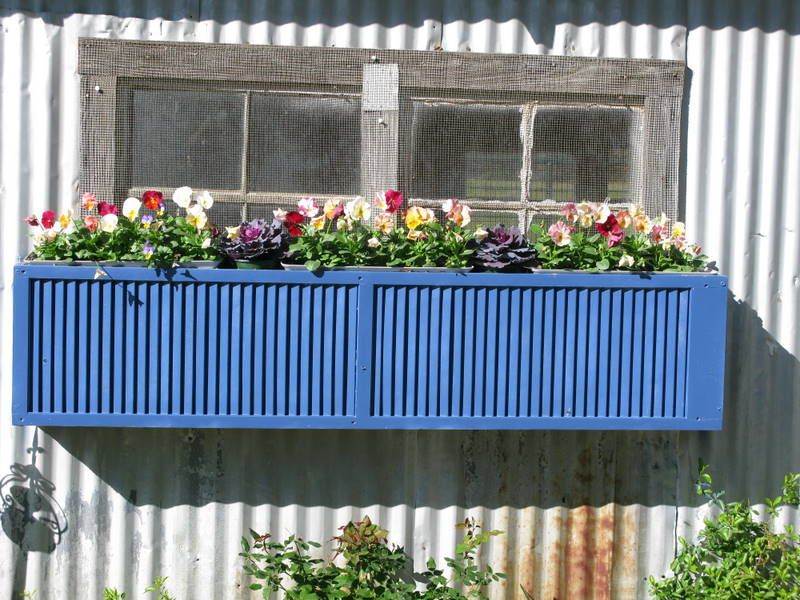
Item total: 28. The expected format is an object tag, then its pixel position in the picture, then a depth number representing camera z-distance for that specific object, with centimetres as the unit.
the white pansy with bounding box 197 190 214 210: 418
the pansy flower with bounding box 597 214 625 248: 418
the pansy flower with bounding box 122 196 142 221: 411
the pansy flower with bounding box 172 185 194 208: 416
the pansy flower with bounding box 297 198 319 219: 414
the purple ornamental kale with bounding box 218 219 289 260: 405
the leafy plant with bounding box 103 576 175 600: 436
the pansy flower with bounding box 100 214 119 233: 402
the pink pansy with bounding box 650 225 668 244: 420
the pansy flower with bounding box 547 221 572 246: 418
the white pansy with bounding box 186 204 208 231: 406
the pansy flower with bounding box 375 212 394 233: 415
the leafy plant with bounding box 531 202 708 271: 418
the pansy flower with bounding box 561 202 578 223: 427
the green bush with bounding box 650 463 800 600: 438
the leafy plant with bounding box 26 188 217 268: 402
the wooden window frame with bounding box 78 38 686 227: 432
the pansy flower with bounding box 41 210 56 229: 402
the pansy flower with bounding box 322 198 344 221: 414
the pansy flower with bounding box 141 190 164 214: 416
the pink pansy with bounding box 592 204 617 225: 421
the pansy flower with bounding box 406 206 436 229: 414
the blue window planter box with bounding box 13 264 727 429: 399
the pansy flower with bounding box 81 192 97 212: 412
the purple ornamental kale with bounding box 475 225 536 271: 413
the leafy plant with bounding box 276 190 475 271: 409
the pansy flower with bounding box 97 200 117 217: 408
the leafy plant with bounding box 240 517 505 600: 433
